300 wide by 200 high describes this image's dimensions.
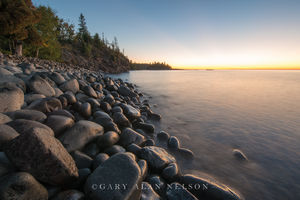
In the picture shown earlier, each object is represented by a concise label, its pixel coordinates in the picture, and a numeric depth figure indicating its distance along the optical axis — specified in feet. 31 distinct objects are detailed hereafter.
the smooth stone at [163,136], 12.50
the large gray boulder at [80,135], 7.75
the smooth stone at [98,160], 6.71
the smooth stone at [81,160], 6.74
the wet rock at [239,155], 10.64
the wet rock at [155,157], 7.93
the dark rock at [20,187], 4.00
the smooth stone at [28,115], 8.00
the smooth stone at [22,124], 6.63
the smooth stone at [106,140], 8.86
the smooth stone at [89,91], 17.01
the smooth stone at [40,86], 12.49
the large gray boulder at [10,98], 8.43
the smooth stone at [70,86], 16.43
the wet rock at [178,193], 6.25
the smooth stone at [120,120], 12.38
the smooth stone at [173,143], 11.24
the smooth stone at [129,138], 9.67
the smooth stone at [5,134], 5.51
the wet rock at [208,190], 6.61
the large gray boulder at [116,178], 4.99
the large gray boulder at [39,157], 4.65
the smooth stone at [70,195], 4.88
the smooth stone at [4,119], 6.84
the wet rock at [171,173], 7.45
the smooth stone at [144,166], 7.14
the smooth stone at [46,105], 9.74
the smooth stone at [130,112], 14.74
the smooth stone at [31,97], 10.90
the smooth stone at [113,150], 8.16
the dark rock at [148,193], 5.90
